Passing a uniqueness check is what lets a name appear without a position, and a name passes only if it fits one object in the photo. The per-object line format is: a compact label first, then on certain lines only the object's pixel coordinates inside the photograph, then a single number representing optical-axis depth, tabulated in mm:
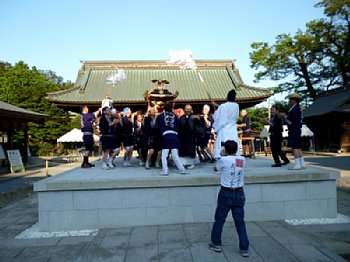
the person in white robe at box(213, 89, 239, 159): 6176
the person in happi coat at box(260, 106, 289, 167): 7340
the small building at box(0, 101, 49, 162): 16470
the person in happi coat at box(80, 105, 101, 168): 7980
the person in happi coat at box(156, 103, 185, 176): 6371
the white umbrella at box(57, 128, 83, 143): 27422
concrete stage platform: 5477
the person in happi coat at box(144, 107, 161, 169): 7426
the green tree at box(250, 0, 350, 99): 26188
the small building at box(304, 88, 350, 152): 23797
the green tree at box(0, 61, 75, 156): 33125
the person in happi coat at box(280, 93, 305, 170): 6465
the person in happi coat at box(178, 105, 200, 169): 7664
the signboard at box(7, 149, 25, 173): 16297
